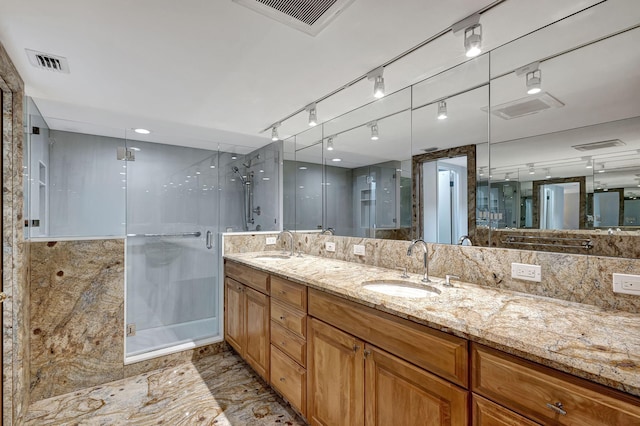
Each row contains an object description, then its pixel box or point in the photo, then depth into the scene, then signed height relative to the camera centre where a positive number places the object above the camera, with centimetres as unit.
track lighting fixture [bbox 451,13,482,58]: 141 +91
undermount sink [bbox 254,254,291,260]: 302 -45
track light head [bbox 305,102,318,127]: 256 +88
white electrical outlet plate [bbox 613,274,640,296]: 121 -29
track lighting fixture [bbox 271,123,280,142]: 308 +85
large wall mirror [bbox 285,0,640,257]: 132 +39
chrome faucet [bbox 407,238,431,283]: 178 -25
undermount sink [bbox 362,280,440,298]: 171 -45
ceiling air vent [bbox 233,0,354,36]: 134 +95
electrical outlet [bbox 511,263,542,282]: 145 -29
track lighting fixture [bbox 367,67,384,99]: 190 +86
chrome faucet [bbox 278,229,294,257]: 326 -24
